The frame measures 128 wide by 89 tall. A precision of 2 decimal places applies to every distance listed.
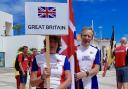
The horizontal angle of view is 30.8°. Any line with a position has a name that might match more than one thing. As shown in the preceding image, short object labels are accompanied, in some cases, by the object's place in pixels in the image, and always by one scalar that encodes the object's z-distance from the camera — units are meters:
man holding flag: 3.55
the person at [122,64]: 6.57
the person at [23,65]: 7.28
